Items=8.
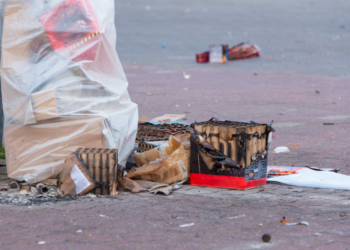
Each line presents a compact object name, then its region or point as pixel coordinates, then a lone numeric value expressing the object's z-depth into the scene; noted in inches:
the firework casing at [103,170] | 350.0
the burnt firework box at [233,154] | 364.2
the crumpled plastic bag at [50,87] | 370.3
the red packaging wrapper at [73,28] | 378.3
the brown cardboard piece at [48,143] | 373.1
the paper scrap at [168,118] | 496.4
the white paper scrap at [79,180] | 346.6
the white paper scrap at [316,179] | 378.0
